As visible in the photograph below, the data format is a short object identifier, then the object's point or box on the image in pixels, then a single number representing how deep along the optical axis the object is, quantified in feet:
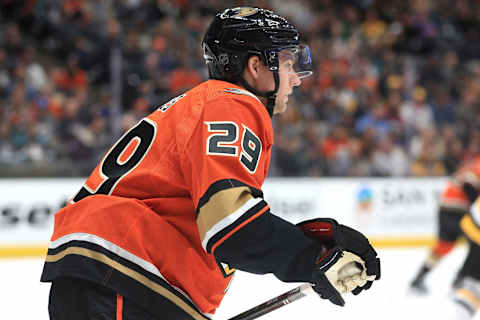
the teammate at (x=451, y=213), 28.91
